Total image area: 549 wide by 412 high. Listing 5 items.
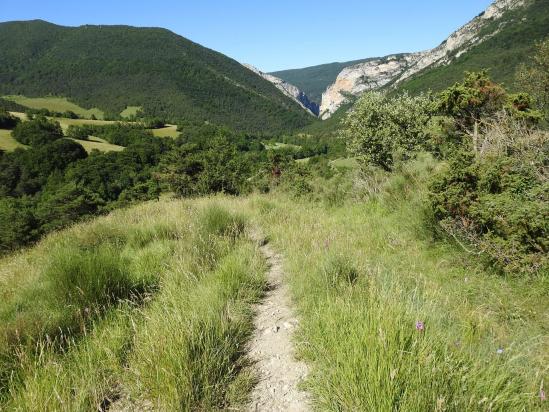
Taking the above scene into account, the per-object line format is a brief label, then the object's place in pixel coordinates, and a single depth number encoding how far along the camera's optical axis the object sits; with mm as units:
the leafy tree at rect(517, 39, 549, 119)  25312
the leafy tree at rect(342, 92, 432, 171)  16594
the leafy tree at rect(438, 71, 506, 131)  12172
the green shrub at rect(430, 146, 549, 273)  3713
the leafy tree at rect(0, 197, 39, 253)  37719
